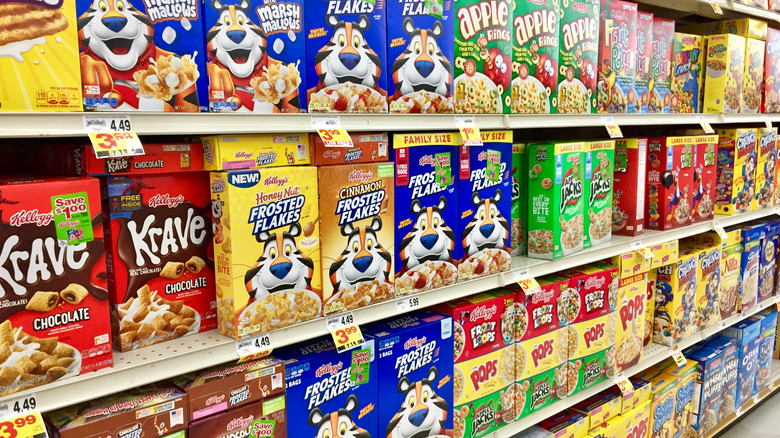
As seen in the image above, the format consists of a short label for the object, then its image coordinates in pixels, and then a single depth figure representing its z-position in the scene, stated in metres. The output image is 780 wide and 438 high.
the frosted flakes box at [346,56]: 1.42
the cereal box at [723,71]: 2.80
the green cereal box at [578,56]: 2.10
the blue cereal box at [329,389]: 1.45
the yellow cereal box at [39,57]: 1.01
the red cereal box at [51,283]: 1.05
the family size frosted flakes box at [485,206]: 1.82
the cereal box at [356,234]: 1.49
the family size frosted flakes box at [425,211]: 1.66
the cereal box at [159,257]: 1.24
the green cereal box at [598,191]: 2.26
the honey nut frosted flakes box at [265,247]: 1.32
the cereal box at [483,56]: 1.76
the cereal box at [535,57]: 1.95
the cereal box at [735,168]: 3.02
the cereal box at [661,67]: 2.53
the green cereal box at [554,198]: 2.09
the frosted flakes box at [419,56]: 1.56
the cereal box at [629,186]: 2.52
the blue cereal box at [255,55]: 1.26
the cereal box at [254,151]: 1.29
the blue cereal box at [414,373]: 1.65
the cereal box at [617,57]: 2.26
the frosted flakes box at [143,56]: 1.11
